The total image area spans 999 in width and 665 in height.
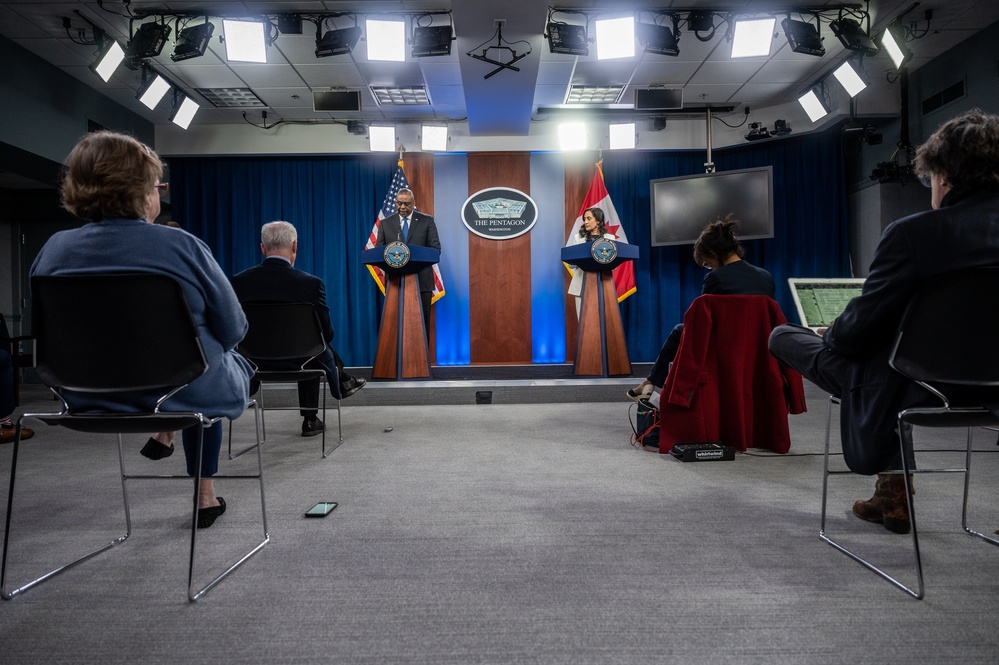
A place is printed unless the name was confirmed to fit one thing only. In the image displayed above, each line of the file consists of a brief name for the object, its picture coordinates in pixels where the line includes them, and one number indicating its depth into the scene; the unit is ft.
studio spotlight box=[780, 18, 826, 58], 14.76
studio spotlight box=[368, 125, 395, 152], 22.16
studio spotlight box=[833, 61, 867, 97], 16.44
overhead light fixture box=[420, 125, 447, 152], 22.33
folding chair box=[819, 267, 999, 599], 4.31
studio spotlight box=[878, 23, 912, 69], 14.65
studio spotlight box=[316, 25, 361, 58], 15.01
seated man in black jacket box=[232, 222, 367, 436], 9.27
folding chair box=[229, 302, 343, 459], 8.82
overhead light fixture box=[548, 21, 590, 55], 14.93
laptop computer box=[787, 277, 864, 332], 11.48
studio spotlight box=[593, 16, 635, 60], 14.93
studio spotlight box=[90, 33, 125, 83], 14.46
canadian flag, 22.02
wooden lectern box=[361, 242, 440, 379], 15.98
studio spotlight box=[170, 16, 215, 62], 14.26
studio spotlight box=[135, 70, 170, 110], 17.13
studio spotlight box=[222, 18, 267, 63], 14.83
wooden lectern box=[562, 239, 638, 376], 17.31
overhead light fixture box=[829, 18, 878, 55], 14.49
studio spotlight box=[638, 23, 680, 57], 15.15
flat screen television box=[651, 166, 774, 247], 20.83
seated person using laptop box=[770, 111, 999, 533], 4.41
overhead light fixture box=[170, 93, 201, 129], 18.99
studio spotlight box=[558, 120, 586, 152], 22.47
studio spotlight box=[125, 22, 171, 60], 14.23
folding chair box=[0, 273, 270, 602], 4.29
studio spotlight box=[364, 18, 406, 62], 14.99
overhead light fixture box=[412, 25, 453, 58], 14.88
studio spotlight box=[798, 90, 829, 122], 19.24
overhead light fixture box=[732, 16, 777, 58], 15.17
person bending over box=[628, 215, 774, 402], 9.23
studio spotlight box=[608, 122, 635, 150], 22.41
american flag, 21.59
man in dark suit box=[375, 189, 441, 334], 19.56
